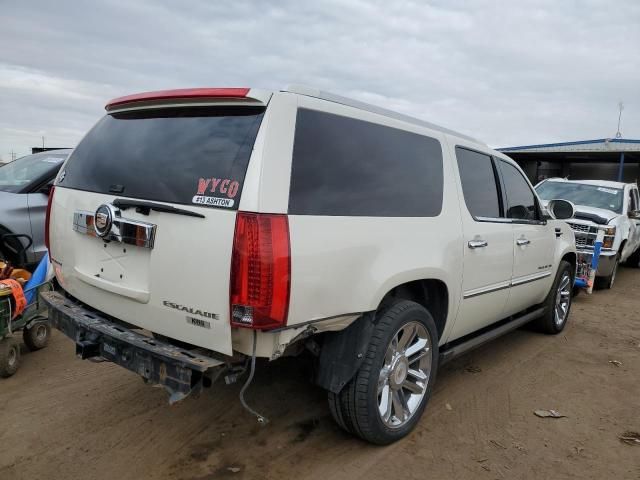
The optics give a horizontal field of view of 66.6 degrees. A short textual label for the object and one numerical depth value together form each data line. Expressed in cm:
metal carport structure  2389
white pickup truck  803
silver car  572
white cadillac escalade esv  229
